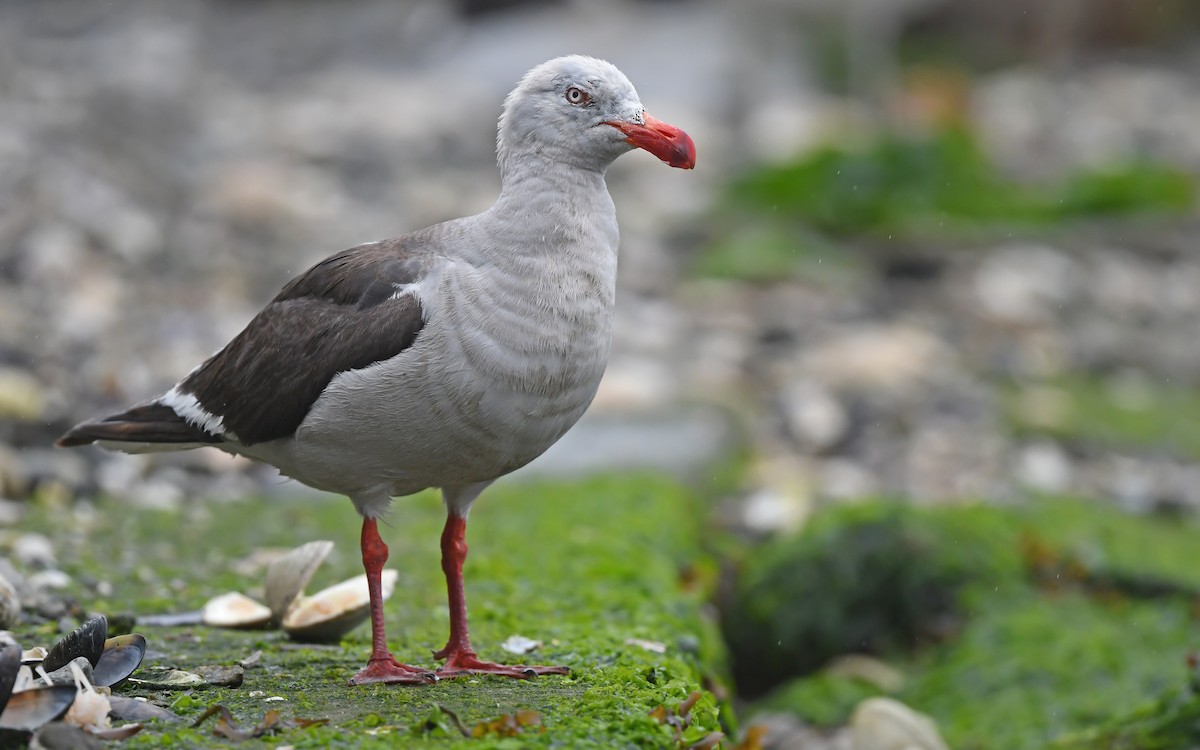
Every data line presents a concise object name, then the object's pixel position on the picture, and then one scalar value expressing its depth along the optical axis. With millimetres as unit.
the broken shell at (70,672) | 7617
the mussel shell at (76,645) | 7969
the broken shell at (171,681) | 8484
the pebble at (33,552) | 11484
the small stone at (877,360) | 22094
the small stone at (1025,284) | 26328
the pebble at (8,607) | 9555
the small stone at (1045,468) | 18437
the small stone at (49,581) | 10867
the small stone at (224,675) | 8594
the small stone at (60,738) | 6805
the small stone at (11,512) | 13203
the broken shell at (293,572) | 9922
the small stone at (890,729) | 10836
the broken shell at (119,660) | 8031
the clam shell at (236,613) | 10445
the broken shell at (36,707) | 6949
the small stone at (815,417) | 19984
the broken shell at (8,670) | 6910
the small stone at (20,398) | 15922
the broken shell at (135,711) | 7672
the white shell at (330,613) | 9977
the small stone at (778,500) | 16453
